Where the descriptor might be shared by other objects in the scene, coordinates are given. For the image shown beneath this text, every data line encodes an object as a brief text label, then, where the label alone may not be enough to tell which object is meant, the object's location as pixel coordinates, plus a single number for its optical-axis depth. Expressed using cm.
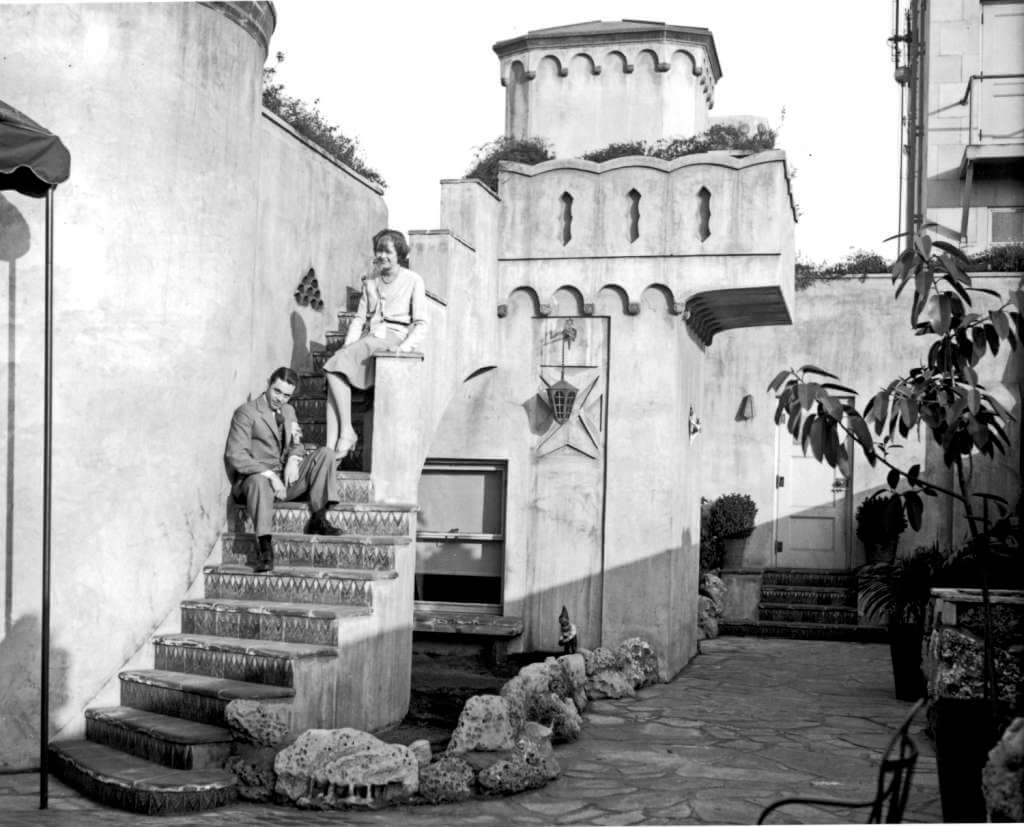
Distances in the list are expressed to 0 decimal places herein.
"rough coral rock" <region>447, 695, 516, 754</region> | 831
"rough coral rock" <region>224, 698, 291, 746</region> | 800
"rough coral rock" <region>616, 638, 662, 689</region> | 1229
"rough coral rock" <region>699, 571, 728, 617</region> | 1738
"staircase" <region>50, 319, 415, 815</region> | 789
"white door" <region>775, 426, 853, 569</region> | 1923
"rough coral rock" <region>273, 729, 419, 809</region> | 761
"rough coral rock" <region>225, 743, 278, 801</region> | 768
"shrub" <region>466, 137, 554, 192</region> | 2038
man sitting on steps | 967
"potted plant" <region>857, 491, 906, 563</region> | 1747
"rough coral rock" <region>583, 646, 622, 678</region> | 1185
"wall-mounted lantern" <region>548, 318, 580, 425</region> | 1270
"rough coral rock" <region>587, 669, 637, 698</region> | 1157
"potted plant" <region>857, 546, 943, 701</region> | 1195
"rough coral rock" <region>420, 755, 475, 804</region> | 774
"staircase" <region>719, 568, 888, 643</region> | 1694
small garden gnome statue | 1188
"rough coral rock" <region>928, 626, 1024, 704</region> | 860
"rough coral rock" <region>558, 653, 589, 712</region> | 1081
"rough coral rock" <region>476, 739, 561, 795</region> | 791
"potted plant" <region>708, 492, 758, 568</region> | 1847
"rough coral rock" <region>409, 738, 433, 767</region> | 800
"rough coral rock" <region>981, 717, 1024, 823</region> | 449
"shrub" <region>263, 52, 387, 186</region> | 1602
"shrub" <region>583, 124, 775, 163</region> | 1963
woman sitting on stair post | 1035
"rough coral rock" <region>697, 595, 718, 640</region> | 1669
